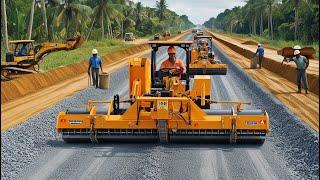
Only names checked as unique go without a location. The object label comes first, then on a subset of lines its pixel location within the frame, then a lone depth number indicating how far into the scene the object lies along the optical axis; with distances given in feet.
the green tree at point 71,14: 179.73
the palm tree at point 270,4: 288.26
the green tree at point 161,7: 516.40
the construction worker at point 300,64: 67.26
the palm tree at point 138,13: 368.48
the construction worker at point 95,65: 73.96
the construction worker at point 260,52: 113.70
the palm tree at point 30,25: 132.32
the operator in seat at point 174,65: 42.96
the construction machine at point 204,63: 95.94
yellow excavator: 86.53
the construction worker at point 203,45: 101.24
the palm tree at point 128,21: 324.60
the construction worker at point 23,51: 92.02
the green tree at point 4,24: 109.46
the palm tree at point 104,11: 208.13
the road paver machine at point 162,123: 38.06
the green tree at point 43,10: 146.61
